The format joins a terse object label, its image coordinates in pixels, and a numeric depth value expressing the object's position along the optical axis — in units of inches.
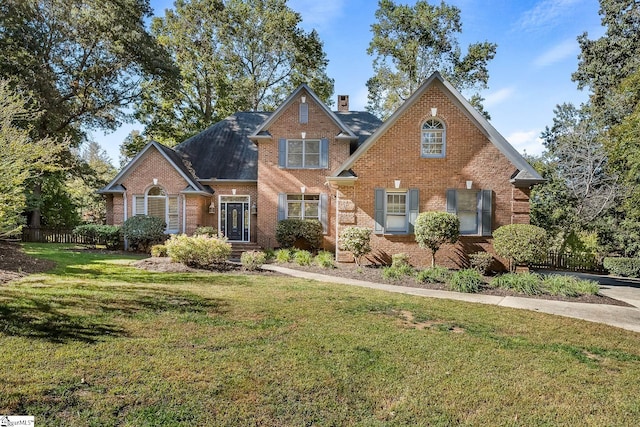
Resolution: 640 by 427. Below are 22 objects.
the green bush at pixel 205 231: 616.7
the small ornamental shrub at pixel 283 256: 533.0
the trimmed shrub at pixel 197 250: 444.8
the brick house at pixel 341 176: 511.5
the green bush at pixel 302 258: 510.9
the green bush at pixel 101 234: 644.1
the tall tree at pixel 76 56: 786.8
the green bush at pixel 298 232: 615.2
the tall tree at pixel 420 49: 1130.7
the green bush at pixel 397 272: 421.7
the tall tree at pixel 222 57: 1069.8
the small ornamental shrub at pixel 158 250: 524.2
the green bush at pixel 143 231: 619.8
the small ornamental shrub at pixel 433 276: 402.3
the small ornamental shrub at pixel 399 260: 477.1
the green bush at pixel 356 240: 493.7
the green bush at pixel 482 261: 470.8
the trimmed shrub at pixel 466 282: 368.5
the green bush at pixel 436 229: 456.8
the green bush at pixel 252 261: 443.8
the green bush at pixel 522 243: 431.8
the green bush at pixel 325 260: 492.4
